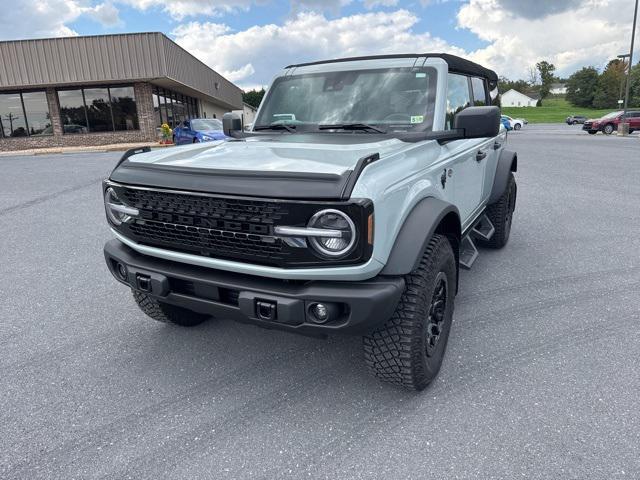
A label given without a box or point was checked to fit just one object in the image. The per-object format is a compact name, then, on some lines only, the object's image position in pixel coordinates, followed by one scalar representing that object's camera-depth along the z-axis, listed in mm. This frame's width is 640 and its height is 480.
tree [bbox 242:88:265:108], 75438
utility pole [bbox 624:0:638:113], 25234
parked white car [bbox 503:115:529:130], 42062
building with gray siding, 22281
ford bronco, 2086
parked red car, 27719
